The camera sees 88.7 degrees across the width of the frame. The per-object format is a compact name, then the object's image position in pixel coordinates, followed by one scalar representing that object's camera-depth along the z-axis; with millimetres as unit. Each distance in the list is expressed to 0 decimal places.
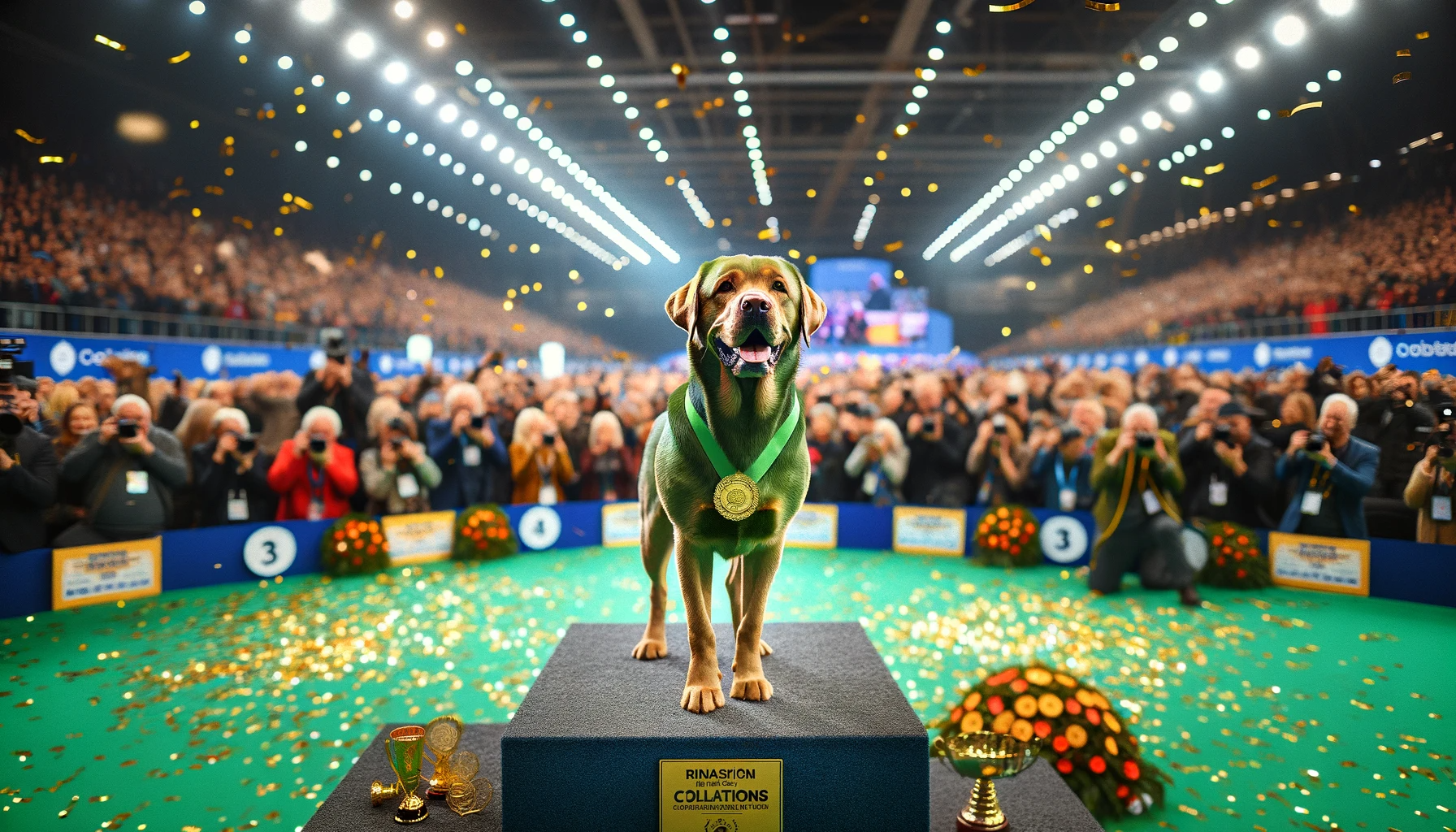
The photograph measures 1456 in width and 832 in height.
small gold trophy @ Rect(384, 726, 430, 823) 2295
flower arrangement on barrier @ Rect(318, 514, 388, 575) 6766
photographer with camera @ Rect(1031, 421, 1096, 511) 7487
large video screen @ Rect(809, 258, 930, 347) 19047
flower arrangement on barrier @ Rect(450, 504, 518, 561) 7527
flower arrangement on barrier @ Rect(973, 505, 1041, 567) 7352
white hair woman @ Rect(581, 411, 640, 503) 8234
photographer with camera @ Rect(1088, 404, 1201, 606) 6086
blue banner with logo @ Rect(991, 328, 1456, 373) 5949
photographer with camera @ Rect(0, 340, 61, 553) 5340
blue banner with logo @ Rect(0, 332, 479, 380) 6254
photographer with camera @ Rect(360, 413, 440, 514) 7266
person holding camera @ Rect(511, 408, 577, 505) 8016
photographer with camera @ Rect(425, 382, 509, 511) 7766
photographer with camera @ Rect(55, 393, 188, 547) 5828
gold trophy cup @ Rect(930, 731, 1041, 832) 2230
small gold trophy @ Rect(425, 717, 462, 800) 2354
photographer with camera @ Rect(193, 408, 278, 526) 6539
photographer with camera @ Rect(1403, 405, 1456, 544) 5848
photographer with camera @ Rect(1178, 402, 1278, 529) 6996
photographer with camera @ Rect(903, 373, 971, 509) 8109
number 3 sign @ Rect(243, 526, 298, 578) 6645
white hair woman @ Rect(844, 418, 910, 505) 8172
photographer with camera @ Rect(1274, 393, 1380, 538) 6328
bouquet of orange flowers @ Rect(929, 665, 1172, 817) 2898
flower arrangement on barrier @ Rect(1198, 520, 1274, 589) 6539
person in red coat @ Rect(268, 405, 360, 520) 6867
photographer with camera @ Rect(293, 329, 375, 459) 7469
